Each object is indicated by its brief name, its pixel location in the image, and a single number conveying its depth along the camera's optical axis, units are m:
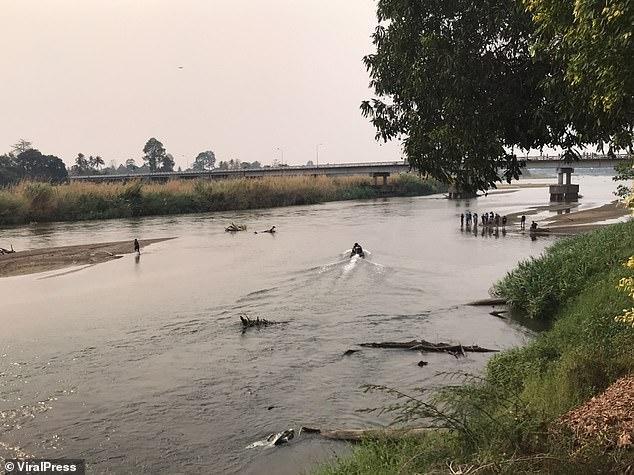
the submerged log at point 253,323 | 19.07
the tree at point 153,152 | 181.00
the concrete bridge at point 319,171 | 94.94
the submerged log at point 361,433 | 9.27
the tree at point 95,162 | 177.88
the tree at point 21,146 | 134.64
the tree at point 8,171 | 100.78
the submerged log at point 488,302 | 20.69
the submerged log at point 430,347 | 15.20
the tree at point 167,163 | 184.65
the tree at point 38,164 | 115.31
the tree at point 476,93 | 9.71
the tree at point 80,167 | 167.62
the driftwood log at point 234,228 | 48.91
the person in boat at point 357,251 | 34.28
